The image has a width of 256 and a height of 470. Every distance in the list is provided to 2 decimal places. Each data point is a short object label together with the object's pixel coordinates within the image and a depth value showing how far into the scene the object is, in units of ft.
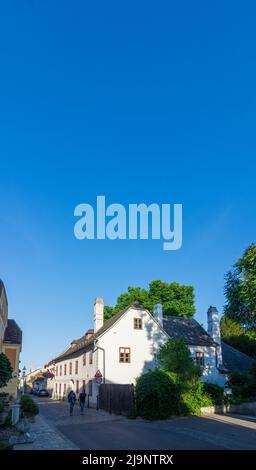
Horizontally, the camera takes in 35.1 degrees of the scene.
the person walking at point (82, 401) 84.43
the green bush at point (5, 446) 33.59
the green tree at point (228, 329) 185.10
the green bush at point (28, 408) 69.26
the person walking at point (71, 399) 83.66
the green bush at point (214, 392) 87.54
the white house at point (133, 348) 104.73
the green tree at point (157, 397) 73.72
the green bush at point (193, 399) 77.87
